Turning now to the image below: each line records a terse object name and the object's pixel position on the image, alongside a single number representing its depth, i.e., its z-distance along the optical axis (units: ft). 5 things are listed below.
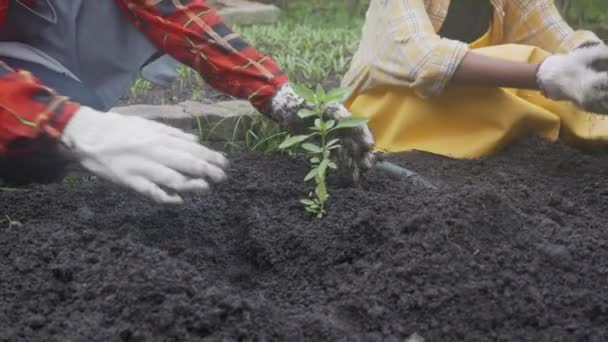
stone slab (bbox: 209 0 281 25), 16.60
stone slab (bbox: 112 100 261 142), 8.23
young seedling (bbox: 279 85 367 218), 5.51
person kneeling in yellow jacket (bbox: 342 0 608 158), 6.82
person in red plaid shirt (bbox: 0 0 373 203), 4.68
